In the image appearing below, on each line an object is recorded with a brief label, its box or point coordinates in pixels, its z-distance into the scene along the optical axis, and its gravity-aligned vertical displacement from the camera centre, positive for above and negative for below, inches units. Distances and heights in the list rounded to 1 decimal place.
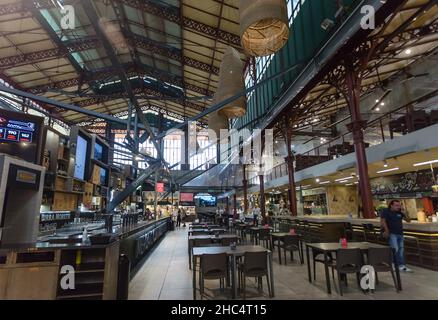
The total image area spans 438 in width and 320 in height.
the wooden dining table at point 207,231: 318.7 -29.0
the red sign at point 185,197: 1079.9 +45.0
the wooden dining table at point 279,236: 252.4 -29.6
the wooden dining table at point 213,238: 241.8 -28.7
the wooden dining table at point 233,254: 155.0 -28.4
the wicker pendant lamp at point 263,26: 95.5 +77.8
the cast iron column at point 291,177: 503.5 +56.5
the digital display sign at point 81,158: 313.9 +64.7
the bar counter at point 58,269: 118.3 -28.3
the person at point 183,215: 1045.6 -28.8
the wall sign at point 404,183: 411.7 +35.8
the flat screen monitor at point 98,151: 370.9 +84.8
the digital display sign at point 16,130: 233.6 +73.6
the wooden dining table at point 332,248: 160.2 -26.8
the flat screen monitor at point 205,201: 1101.7 +28.0
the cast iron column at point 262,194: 632.8 +31.0
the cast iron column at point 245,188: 802.8 +58.5
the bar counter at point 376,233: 218.8 -31.4
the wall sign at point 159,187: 448.5 +37.2
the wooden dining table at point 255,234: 342.0 -37.6
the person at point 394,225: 201.9 -16.0
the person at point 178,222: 802.8 -42.7
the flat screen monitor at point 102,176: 397.4 +52.6
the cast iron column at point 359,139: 291.7 +76.2
